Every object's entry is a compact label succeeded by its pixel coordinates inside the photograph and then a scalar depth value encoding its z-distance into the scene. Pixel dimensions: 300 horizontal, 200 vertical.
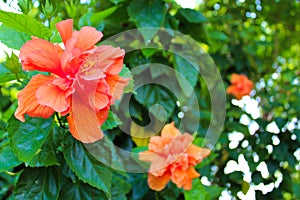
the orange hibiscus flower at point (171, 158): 1.03
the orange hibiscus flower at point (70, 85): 0.67
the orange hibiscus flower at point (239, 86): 1.76
